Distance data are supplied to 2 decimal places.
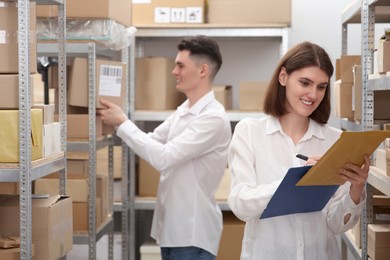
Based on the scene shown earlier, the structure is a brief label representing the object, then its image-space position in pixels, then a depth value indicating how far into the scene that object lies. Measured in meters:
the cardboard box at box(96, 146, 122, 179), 4.67
